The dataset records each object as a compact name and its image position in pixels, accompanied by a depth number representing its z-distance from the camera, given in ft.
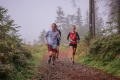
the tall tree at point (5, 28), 30.03
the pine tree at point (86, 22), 252.99
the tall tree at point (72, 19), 277.03
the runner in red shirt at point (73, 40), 35.70
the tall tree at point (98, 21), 212.02
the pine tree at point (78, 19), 250.82
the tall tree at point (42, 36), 236.36
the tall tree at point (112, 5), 50.80
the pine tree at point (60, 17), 243.19
